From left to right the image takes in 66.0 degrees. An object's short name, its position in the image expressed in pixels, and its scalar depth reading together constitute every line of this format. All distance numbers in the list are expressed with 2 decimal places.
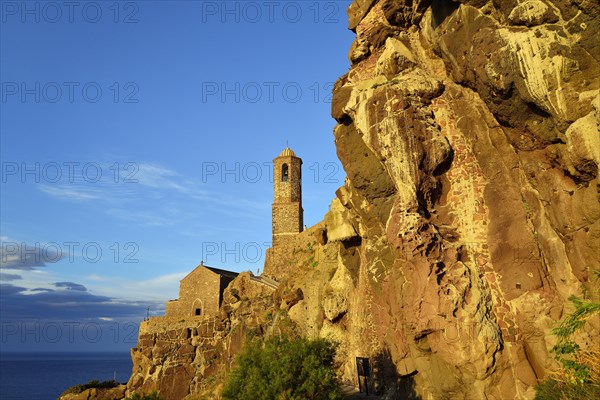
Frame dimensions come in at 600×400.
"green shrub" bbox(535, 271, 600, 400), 9.86
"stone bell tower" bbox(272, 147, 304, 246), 46.79
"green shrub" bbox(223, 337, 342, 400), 13.97
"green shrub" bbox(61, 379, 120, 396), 39.25
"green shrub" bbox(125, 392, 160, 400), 21.40
